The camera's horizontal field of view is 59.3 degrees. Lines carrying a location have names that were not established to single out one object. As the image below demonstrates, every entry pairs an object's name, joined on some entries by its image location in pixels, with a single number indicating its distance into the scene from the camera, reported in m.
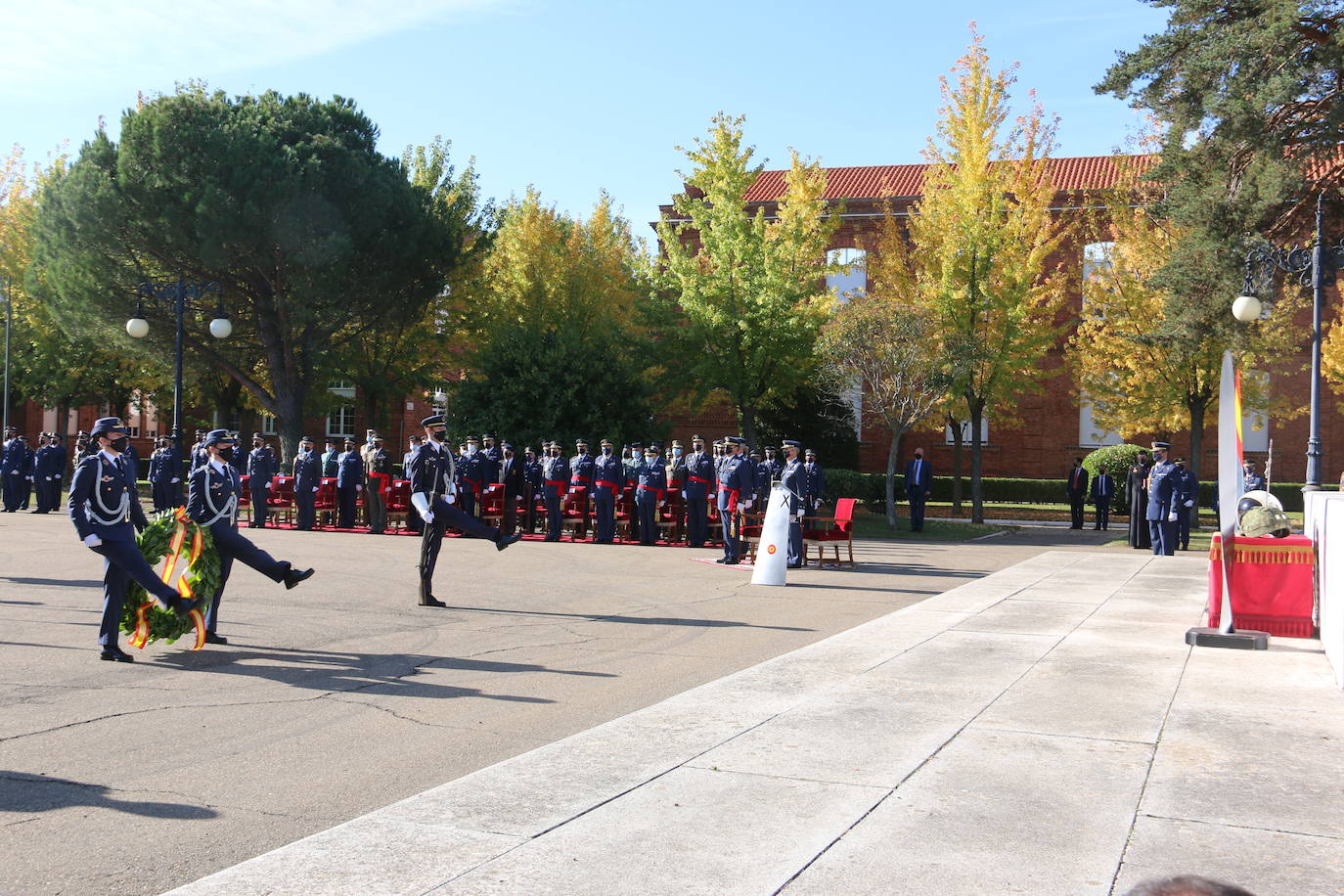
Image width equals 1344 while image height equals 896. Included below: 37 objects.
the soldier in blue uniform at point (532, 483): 23.64
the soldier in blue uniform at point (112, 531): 8.59
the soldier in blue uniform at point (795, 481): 16.31
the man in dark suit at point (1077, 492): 29.75
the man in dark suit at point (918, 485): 26.62
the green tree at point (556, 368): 27.92
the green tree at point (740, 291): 29.64
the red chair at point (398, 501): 23.91
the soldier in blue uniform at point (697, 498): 21.44
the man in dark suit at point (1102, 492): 27.98
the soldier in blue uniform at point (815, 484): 18.22
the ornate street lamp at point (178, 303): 23.60
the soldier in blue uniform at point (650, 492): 21.72
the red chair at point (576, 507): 22.50
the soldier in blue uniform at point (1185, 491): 19.08
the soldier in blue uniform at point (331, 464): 25.30
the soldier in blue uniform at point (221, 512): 9.54
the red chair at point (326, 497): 24.81
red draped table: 10.22
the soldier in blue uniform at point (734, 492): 17.67
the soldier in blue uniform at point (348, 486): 24.33
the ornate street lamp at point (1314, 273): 17.72
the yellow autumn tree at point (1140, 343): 29.22
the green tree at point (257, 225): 30.09
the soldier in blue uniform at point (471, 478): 23.28
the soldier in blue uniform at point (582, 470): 22.69
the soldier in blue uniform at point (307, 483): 24.50
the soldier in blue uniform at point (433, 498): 12.09
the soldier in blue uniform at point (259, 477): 24.34
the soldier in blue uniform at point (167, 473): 23.86
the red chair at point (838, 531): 17.28
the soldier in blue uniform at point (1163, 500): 19.23
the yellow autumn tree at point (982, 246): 27.97
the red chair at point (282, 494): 25.03
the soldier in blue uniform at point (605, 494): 22.08
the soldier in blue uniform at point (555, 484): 22.31
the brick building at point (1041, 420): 42.22
